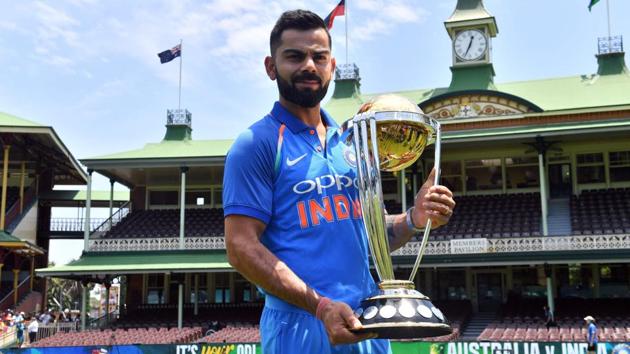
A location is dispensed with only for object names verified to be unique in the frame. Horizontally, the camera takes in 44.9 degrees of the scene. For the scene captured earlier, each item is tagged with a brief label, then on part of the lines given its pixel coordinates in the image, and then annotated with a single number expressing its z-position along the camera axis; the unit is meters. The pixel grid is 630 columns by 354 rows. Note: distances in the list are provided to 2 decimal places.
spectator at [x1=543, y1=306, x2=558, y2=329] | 23.86
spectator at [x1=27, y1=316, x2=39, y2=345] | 28.42
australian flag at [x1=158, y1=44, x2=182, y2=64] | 37.56
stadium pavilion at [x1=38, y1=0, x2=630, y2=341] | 26.92
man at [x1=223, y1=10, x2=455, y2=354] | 2.96
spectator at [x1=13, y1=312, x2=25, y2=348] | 27.89
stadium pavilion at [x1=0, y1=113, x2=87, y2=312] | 35.31
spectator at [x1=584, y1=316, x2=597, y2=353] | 17.45
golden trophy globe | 2.75
